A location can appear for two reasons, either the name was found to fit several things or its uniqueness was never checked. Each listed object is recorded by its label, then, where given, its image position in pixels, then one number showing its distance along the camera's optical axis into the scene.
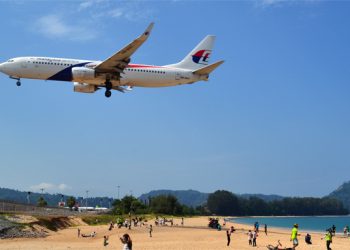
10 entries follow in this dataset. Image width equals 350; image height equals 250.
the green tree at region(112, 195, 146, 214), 141.48
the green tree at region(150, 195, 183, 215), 159.25
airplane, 46.30
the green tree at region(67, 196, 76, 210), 175.91
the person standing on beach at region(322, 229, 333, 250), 33.41
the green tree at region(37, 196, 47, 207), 160.02
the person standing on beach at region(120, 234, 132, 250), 18.88
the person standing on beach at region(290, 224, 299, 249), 31.63
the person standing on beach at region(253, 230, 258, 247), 40.74
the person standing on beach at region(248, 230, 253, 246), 41.69
